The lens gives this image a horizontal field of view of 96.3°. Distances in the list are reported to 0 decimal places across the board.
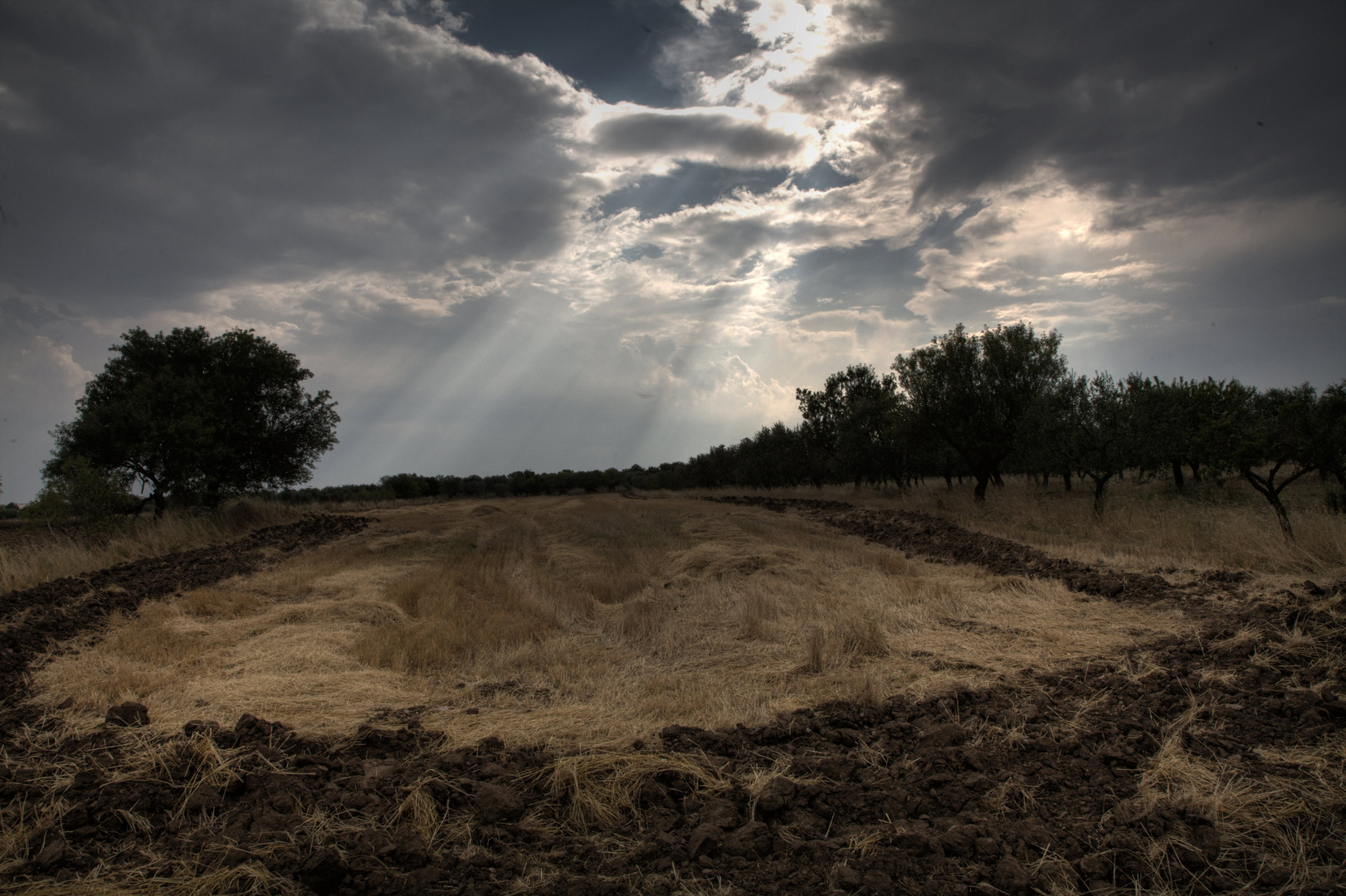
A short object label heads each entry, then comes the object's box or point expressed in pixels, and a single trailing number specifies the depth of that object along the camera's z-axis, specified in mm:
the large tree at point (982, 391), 28219
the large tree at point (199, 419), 21781
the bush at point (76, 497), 18688
